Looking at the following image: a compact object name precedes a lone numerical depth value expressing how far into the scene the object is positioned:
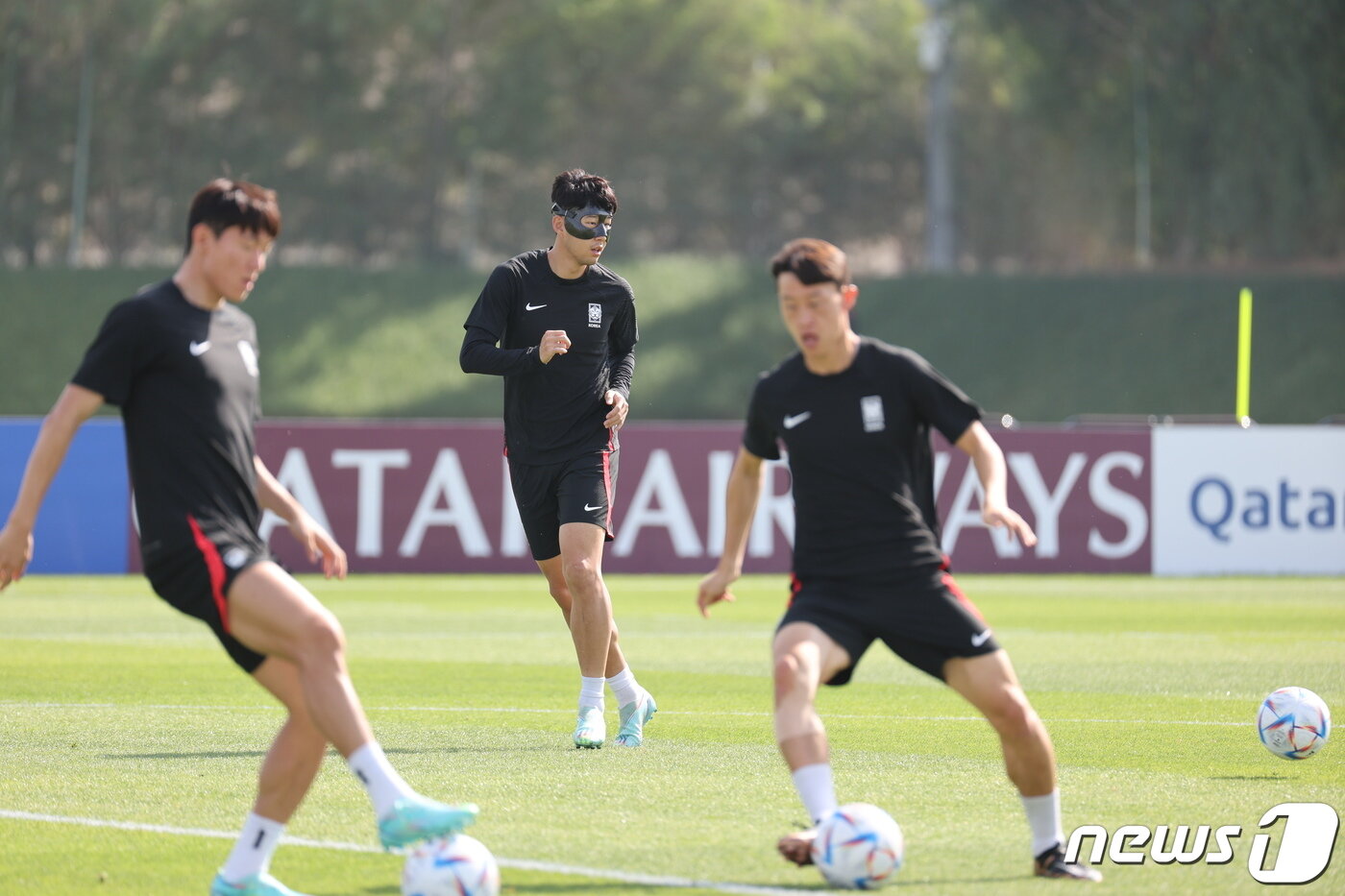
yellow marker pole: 53.33
